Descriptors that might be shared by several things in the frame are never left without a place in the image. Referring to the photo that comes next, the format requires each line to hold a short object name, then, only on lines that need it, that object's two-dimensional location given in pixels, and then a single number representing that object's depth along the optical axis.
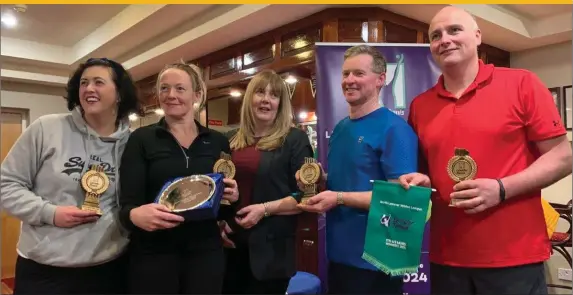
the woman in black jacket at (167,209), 1.52
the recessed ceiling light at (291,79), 4.13
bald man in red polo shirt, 1.35
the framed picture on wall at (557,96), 4.31
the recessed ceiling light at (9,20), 3.93
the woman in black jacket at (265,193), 1.76
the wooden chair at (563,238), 3.97
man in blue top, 1.54
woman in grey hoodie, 1.51
